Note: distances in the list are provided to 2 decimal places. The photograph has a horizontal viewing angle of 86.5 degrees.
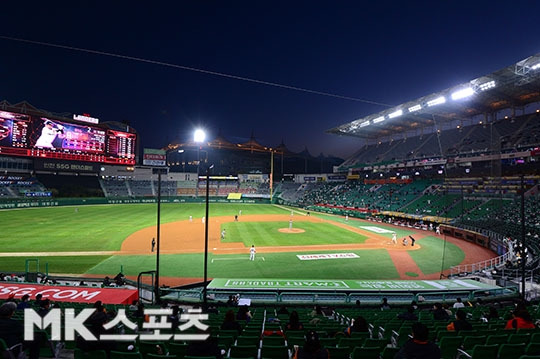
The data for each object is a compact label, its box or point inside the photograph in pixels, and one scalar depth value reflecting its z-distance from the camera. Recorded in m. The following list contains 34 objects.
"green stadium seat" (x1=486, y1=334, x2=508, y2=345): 5.83
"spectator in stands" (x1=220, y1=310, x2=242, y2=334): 6.95
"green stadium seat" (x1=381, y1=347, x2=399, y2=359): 5.24
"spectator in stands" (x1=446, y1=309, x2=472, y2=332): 7.01
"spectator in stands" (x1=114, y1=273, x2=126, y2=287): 16.06
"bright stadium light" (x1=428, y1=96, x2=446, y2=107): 46.62
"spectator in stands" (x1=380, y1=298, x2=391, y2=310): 12.84
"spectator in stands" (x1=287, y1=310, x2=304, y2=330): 7.27
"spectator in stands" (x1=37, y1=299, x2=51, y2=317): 7.02
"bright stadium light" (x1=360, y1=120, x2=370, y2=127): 67.88
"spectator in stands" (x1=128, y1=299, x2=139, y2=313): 9.99
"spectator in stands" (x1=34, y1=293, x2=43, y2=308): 9.66
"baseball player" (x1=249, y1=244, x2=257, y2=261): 23.50
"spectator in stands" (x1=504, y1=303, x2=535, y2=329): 6.82
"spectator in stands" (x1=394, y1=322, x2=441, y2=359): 4.07
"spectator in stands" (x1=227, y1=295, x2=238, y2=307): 12.73
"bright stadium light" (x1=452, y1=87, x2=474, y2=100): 42.49
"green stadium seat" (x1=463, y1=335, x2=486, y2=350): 5.85
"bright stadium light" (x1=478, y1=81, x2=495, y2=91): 39.71
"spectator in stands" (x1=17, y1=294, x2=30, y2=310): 8.63
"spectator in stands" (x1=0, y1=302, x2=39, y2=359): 4.74
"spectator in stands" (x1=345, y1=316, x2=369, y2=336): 7.18
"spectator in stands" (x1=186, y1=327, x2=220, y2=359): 4.71
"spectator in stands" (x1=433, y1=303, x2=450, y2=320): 9.42
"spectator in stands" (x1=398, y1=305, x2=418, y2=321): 9.18
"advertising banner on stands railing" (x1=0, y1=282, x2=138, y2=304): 12.27
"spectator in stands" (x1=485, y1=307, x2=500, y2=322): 9.02
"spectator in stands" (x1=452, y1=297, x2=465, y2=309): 12.12
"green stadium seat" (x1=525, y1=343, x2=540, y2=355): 5.10
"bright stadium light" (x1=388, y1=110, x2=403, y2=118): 58.07
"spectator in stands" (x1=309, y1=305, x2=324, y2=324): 9.84
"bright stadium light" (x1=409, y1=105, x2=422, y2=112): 52.62
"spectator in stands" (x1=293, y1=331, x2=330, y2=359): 4.36
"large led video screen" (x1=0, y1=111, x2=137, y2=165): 55.91
